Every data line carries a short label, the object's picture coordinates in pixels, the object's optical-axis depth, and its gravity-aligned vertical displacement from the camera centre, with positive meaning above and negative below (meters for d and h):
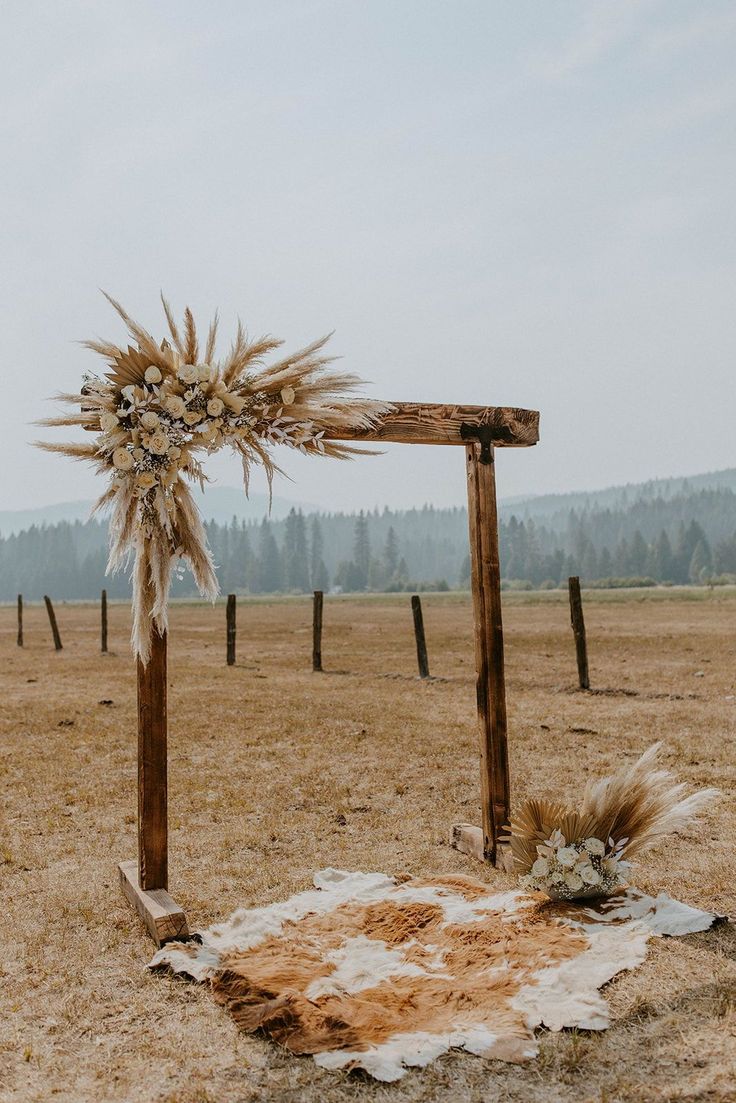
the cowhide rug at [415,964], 3.52 -2.07
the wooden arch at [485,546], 5.72 +0.13
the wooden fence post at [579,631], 14.09 -1.23
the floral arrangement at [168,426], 4.67 +0.87
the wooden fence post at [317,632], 18.56 -1.48
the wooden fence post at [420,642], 16.55 -1.58
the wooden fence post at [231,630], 19.84 -1.47
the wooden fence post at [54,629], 25.30 -1.70
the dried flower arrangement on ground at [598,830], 4.94 -1.71
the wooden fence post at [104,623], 23.86 -1.46
